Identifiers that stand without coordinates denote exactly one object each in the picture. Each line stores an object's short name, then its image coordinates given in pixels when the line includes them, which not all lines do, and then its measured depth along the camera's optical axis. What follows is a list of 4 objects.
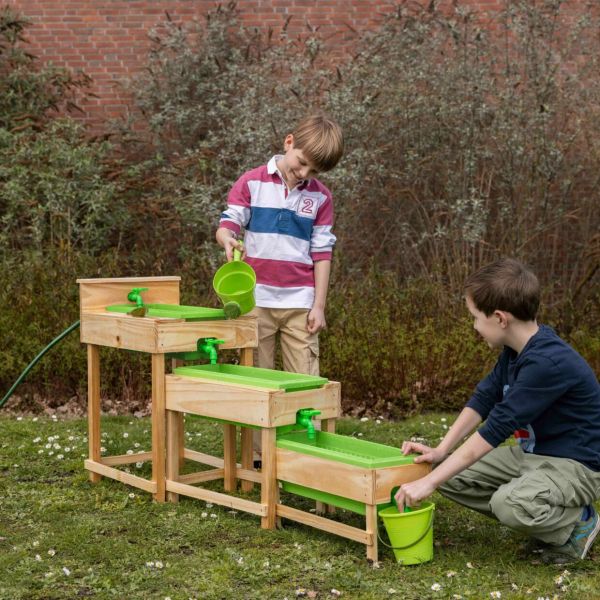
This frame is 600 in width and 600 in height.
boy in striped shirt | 4.41
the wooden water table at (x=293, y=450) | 3.30
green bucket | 3.22
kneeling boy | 3.19
